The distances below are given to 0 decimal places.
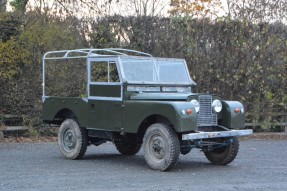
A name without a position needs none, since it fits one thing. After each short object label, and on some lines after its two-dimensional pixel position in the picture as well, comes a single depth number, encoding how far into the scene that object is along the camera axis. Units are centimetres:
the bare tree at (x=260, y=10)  1781
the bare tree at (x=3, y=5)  1753
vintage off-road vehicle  987
